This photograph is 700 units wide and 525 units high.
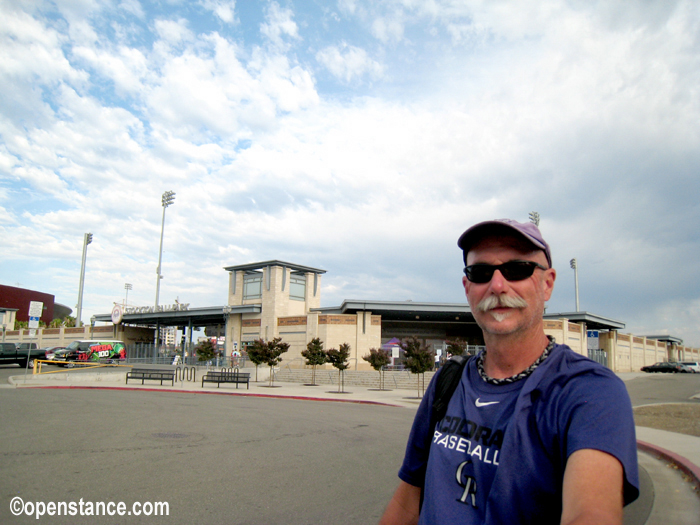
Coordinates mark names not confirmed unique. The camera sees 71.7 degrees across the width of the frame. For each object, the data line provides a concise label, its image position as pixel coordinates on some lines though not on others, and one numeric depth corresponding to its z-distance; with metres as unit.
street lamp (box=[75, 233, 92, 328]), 62.73
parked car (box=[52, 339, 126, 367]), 39.72
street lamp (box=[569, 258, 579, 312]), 62.51
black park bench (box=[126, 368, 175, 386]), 26.64
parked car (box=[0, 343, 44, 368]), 35.56
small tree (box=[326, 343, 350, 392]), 29.03
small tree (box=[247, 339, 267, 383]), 30.77
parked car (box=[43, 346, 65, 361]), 40.01
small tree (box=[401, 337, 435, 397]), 25.33
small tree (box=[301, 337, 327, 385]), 30.50
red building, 80.62
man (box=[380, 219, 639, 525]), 1.37
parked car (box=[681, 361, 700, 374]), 54.81
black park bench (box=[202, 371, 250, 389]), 26.02
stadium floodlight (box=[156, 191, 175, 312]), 59.03
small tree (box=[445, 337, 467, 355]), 30.41
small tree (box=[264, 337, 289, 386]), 30.73
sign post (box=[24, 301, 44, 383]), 25.06
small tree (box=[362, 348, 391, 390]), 28.25
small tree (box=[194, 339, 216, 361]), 35.72
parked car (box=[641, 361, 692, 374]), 53.09
